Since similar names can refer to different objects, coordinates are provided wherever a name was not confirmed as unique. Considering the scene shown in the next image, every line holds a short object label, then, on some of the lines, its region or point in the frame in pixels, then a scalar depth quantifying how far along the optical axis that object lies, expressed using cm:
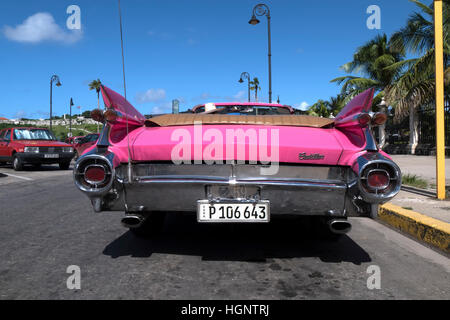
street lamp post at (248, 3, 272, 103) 1766
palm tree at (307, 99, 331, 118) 4347
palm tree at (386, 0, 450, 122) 1603
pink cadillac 271
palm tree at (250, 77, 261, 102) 4902
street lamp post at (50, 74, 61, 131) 3171
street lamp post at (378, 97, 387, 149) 2142
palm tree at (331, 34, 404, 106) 2297
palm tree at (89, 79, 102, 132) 7764
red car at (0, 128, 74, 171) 1346
